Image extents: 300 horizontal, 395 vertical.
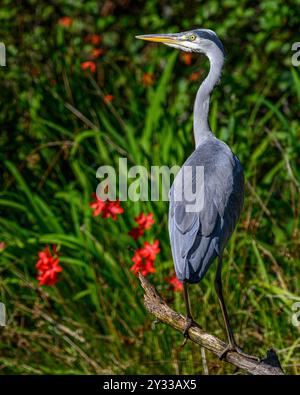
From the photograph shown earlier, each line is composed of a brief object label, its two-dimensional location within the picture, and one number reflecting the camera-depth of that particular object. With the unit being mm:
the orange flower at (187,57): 11506
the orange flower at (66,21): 11841
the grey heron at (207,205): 5941
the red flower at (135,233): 7820
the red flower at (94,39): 12036
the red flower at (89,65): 10694
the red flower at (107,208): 7918
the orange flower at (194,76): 12227
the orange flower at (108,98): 10369
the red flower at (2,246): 8648
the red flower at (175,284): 7937
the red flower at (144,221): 7953
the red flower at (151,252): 7652
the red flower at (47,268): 7824
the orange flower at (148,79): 11219
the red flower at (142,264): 7584
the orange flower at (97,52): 11070
